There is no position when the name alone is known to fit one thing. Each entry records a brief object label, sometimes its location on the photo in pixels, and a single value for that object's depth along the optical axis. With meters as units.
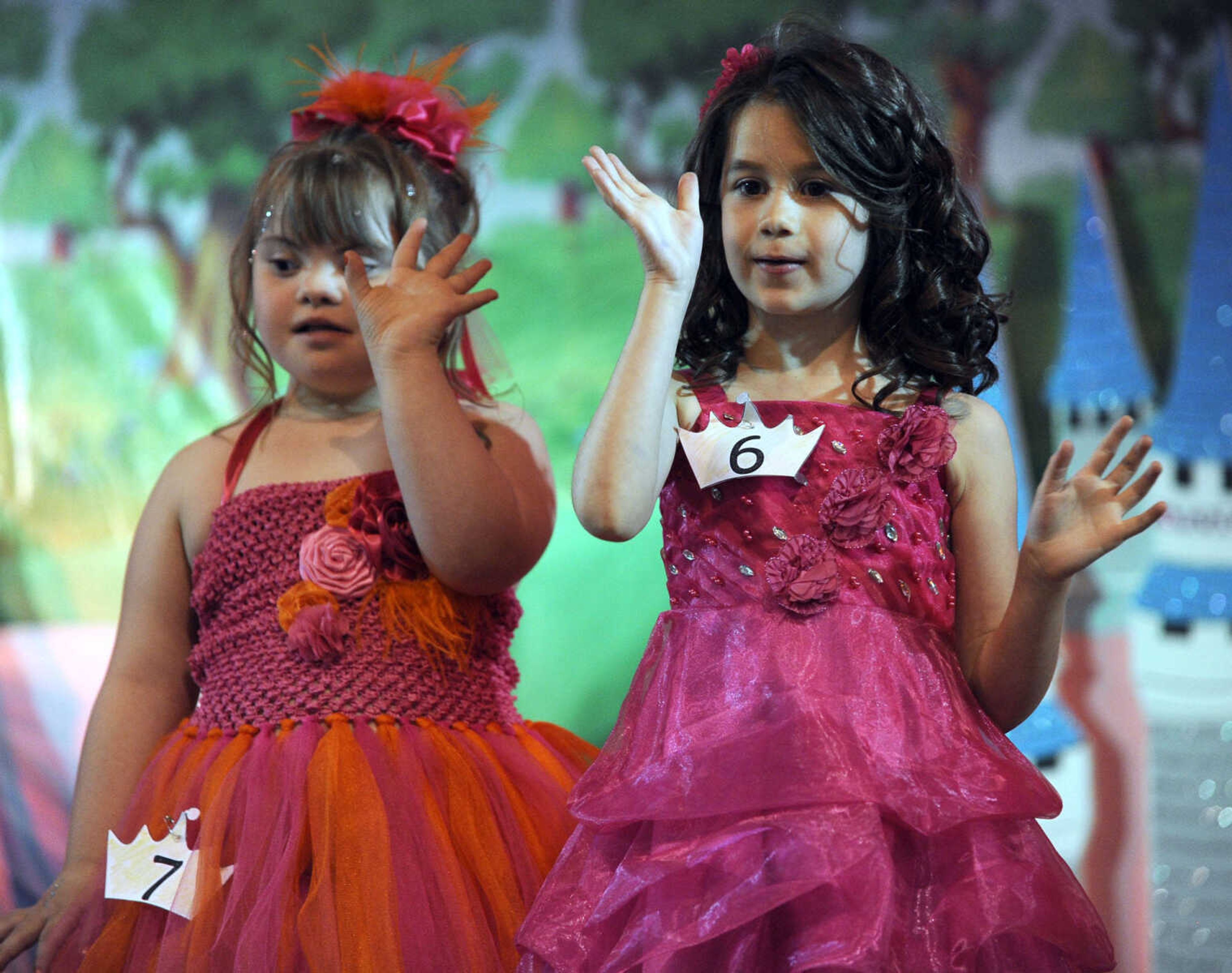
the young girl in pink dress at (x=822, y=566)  2.80
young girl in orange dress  2.97
